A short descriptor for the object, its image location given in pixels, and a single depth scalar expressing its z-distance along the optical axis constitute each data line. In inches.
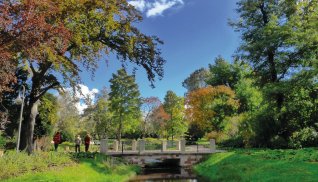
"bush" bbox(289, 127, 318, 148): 779.7
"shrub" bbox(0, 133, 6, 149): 809.1
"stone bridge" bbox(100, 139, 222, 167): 922.9
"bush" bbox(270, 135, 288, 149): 824.4
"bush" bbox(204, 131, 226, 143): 1212.2
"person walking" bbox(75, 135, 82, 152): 903.0
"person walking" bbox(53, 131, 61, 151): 870.5
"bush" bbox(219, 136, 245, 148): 991.1
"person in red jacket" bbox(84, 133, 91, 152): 881.9
